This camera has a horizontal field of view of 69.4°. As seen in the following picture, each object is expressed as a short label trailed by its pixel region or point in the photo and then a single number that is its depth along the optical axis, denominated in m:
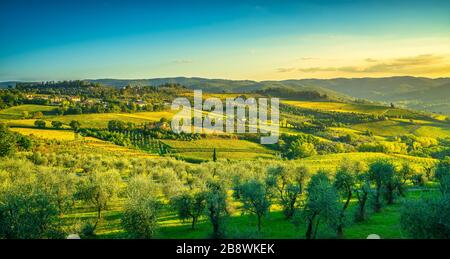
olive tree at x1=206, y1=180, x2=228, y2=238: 27.14
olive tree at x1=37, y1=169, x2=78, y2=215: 34.84
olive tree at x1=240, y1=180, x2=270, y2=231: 30.65
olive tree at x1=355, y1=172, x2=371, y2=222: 32.02
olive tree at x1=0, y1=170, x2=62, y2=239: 21.42
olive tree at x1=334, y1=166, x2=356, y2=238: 31.69
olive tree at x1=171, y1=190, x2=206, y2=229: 32.09
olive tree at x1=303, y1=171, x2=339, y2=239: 24.38
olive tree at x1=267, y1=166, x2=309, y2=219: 42.31
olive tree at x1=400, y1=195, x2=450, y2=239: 18.04
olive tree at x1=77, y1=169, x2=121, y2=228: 33.16
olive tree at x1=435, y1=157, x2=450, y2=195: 31.67
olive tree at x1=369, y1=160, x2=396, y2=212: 36.78
